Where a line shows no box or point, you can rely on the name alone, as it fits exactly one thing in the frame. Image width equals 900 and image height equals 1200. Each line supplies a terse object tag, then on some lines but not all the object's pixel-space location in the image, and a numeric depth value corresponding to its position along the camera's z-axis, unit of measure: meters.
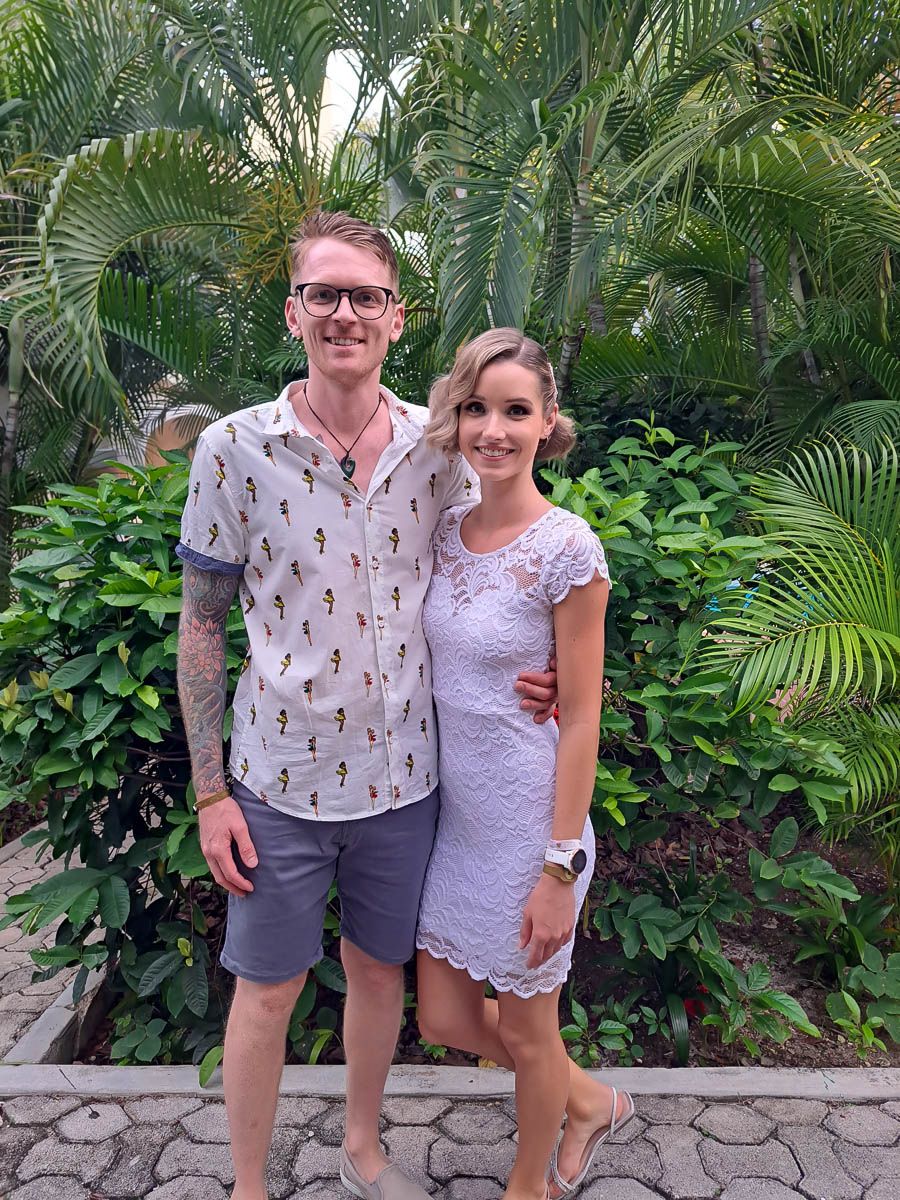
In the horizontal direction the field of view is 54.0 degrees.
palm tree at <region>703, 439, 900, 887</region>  2.53
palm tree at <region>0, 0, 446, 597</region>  3.96
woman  1.77
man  1.78
